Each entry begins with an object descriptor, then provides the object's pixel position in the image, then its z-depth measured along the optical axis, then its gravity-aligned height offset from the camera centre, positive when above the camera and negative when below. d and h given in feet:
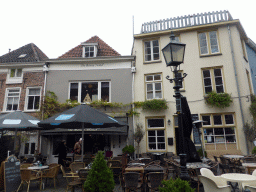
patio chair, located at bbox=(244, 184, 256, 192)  16.11 -3.99
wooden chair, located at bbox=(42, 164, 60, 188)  25.86 -4.05
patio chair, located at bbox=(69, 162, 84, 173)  25.02 -3.19
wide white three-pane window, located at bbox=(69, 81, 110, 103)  49.39 +12.29
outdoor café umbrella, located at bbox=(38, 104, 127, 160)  23.06 +2.82
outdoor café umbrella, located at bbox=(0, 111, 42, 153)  28.50 +3.15
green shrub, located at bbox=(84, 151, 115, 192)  15.23 -2.90
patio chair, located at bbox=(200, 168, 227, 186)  18.10 -3.52
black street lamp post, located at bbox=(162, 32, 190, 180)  16.20 +7.04
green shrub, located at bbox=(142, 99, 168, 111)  44.91 +7.96
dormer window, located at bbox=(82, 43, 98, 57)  53.01 +24.34
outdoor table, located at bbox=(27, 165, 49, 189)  26.16 -3.51
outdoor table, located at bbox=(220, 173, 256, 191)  16.34 -3.30
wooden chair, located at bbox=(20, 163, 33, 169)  28.28 -3.47
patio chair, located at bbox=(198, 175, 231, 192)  15.85 -3.81
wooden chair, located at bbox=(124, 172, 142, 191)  18.50 -3.69
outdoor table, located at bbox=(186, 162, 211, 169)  22.33 -3.04
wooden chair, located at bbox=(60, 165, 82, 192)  20.65 -4.41
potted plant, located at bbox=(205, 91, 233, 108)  41.88 +8.29
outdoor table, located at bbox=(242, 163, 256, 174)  22.15 -3.14
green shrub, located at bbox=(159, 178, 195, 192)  10.86 -2.59
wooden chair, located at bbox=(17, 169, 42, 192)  23.91 -4.01
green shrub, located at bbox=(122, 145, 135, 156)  40.96 -2.02
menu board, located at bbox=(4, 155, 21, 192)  22.71 -3.77
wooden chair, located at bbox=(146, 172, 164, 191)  18.57 -3.65
